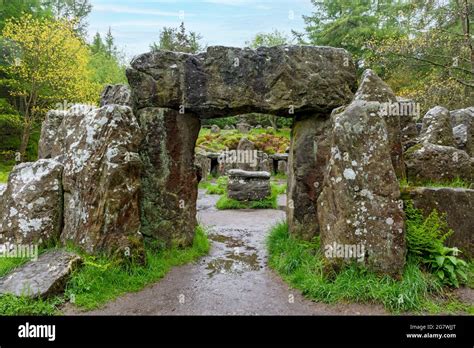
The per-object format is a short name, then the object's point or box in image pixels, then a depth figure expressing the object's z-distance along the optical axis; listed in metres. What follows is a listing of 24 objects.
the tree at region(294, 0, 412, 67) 24.52
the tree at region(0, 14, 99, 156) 20.28
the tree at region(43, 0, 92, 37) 33.25
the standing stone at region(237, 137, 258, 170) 19.63
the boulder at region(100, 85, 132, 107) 7.25
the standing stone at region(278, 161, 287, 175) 23.59
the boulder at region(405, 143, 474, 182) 6.49
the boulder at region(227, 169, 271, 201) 14.10
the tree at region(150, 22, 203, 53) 38.81
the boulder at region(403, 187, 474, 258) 5.73
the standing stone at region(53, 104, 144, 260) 5.63
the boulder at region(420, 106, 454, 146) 7.34
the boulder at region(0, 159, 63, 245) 5.75
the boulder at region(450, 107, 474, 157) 8.08
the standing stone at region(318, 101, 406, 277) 5.16
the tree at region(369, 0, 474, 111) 12.52
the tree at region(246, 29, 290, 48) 45.91
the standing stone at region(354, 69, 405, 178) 6.18
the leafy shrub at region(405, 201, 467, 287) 5.25
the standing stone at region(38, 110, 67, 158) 7.95
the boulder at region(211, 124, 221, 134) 31.88
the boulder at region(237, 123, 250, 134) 33.21
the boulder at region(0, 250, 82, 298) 4.87
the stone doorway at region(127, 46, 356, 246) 7.05
